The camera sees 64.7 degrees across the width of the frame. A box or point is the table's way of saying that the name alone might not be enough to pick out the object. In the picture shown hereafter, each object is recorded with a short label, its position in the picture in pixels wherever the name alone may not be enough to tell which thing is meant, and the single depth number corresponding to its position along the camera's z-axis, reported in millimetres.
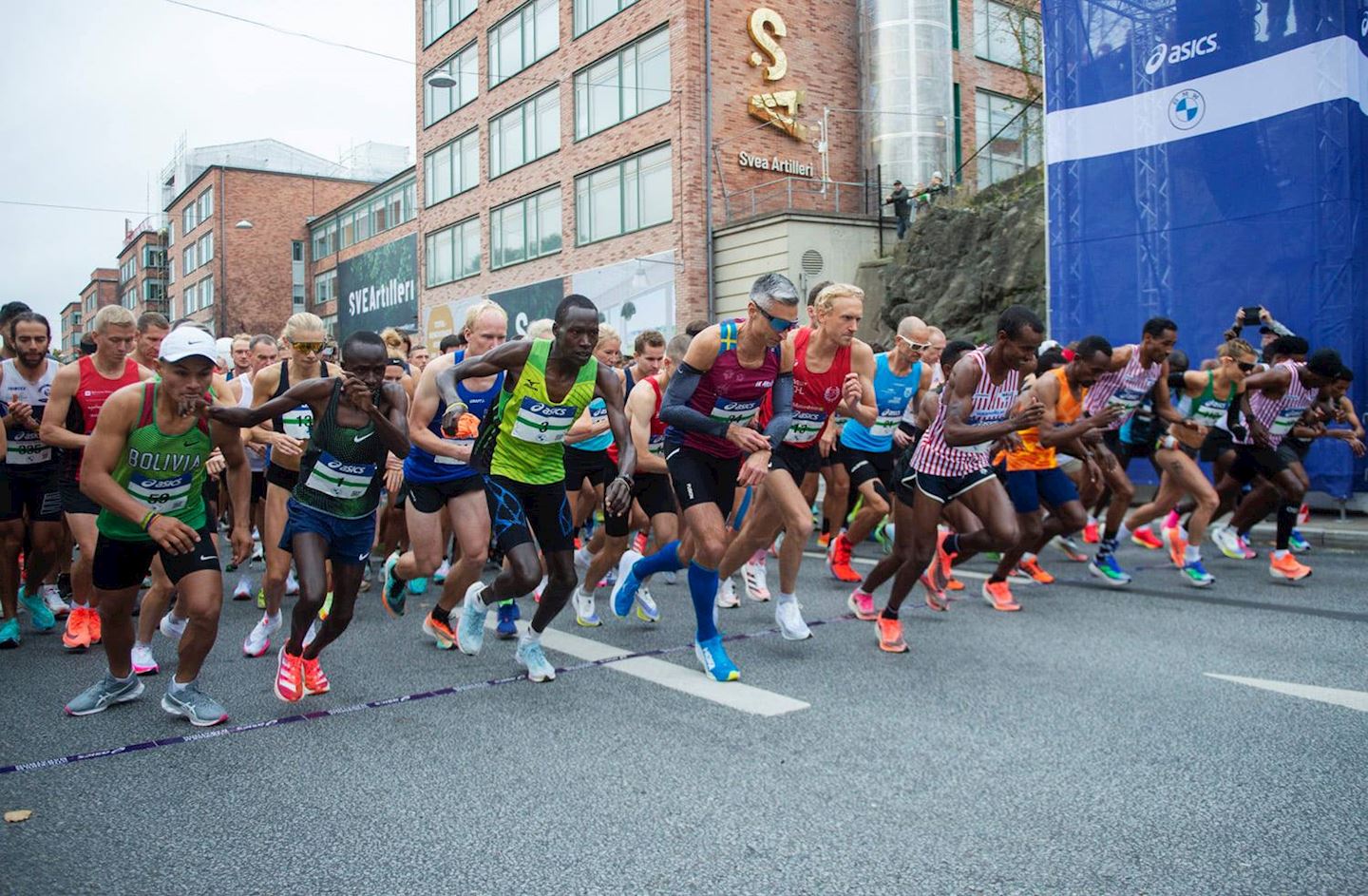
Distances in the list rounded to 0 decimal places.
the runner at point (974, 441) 6164
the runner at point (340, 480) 5094
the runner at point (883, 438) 8547
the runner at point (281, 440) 6320
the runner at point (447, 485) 6059
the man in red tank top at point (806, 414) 6023
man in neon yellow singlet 5469
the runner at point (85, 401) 6336
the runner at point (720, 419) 5445
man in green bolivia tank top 4660
